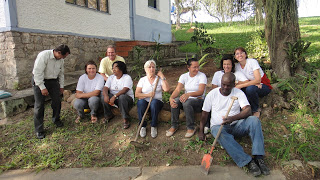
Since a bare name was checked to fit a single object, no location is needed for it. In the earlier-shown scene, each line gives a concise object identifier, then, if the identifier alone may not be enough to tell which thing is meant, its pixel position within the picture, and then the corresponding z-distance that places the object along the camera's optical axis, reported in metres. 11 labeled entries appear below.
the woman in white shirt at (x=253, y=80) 3.54
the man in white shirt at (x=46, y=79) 3.54
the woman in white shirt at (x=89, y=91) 3.99
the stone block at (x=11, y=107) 4.32
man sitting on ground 2.74
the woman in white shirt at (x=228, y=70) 3.65
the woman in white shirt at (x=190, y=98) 3.47
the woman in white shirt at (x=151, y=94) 3.63
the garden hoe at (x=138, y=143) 3.24
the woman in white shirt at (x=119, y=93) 3.85
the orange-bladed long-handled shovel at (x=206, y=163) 2.75
